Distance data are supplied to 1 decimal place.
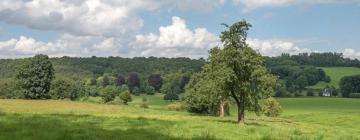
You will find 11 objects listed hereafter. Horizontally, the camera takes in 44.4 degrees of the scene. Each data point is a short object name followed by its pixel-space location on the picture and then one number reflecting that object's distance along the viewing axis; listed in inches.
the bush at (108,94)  6235.2
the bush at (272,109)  4623.8
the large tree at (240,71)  1748.3
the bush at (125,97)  6083.7
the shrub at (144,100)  6806.1
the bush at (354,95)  6956.7
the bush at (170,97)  7072.3
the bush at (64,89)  5204.7
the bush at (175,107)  4851.4
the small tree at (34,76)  4549.7
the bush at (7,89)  5378.9
